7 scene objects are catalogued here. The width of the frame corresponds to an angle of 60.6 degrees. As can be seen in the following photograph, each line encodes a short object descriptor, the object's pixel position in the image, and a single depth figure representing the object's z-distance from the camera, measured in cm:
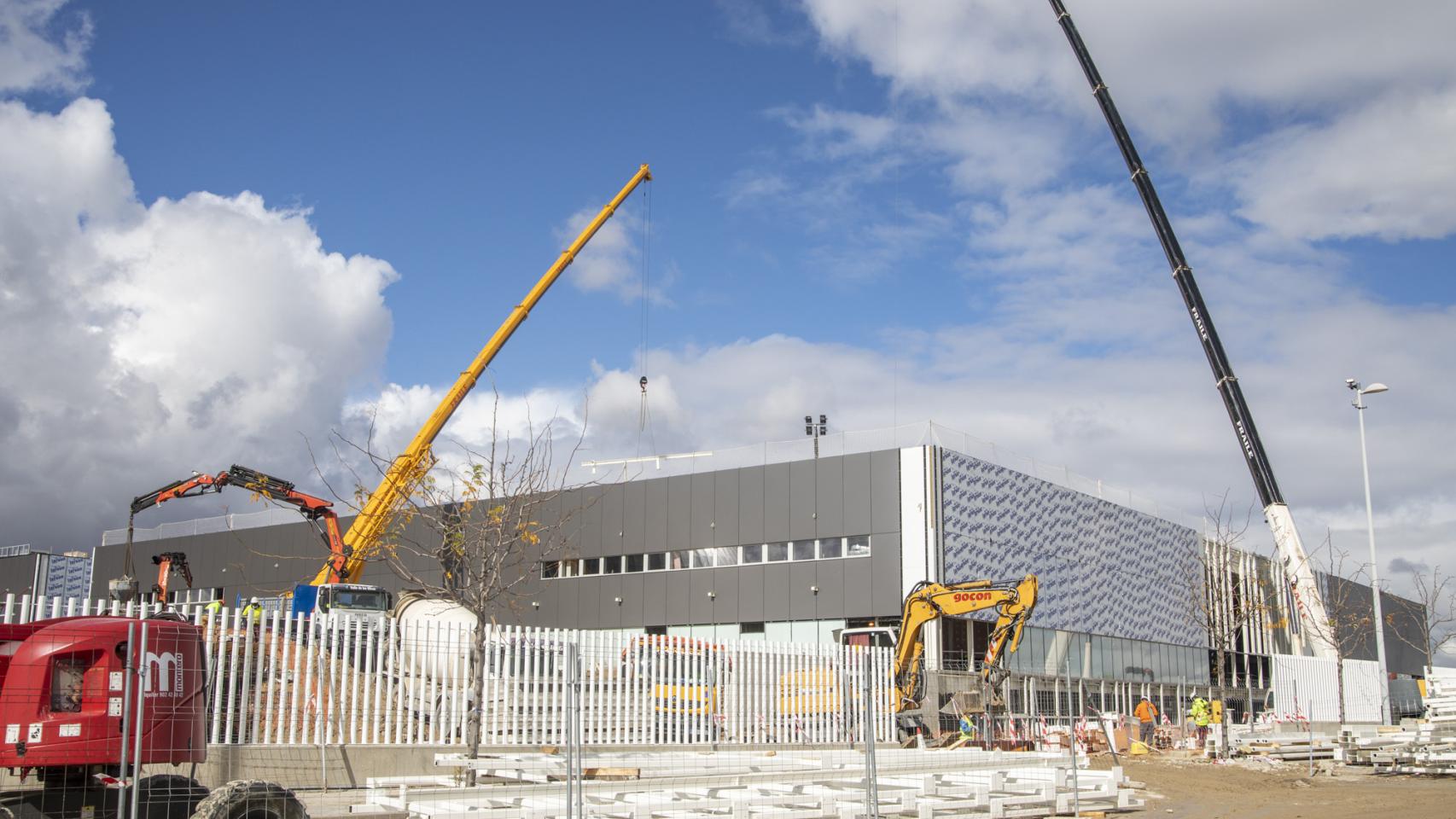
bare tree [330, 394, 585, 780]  1600
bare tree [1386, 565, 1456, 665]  4480
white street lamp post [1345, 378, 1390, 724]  3770
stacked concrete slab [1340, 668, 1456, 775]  2477
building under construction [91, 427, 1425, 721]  3556
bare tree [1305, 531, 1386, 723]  4322
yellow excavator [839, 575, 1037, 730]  2711
